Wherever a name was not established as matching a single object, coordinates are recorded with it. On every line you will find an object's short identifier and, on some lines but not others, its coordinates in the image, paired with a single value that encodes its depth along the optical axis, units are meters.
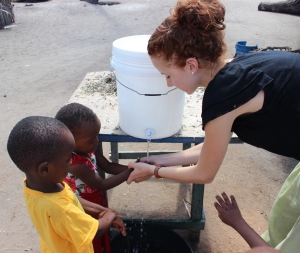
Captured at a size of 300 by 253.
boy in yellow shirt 1.35
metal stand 2.02
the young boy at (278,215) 1.60
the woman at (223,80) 1.39
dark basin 2.28
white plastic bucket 1.74
